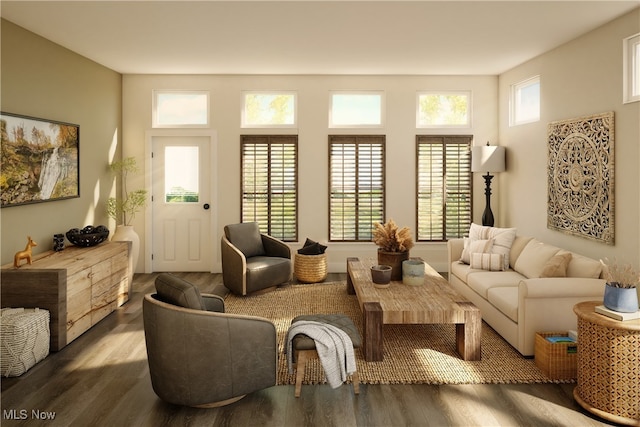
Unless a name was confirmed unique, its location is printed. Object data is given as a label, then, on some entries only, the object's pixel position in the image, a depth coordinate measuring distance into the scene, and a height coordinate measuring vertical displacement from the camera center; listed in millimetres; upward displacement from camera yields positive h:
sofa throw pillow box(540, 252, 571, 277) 3990 -499
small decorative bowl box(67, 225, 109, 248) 4918 -299
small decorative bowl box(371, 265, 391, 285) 4156 -607
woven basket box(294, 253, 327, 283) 6023 -783
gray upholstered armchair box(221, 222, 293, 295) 5352 -634
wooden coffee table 3488 -815
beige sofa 3484 -694
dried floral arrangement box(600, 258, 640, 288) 2756 -412
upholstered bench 2938 -915
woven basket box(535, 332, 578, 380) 3219 -1062
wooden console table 3746 -688
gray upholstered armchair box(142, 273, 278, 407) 2697 -855
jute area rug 3225 -1165
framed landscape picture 4121 +484
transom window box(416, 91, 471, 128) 6770 +1481
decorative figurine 3901 -408
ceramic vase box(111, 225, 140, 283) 5984 -372
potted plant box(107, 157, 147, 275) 6043 +43
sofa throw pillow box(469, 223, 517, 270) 5004 -322
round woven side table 2650 -946
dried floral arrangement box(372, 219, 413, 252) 4559 -295
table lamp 6273 +673
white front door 6703 +80
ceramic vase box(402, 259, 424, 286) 4254 -606
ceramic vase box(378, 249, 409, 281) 4516 -516
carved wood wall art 4234 +329
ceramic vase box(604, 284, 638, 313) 2723 -542
